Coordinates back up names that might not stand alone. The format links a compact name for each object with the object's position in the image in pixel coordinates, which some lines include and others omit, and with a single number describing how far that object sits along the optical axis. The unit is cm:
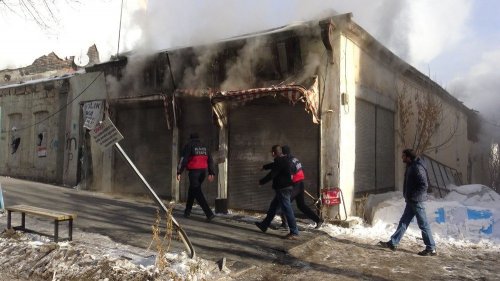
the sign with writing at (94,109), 1296
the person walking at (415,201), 657
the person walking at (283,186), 707
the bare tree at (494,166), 2359
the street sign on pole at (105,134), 516
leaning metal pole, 525
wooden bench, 583
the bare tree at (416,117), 1200
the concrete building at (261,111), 888
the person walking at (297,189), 734
